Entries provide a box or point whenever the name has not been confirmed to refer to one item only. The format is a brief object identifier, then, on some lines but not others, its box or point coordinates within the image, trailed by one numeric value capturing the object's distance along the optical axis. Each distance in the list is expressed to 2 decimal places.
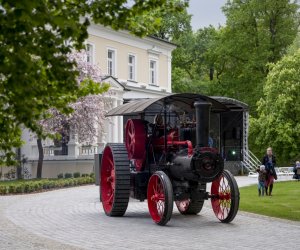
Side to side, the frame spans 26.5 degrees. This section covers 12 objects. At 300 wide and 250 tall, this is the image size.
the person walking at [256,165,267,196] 21.13
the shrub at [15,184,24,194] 23.97
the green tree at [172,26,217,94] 56.03
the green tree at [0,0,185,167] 4.67
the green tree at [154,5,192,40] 58.34
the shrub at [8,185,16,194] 23.83
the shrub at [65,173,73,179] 31.43
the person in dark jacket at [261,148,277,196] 20.89
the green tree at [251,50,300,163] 42.72
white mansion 33.97
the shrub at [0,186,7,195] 23.35
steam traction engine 12.64
